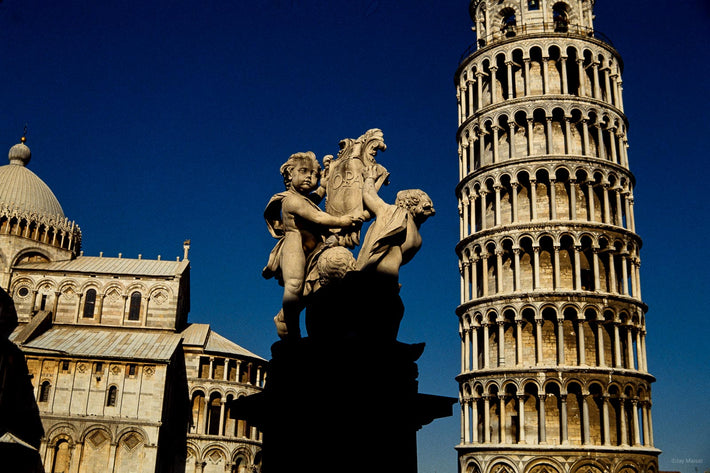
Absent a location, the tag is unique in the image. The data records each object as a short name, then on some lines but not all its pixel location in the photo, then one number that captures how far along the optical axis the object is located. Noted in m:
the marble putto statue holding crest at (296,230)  6.42
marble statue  6.29
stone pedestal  5.73
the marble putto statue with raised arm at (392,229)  6.26
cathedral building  43.91
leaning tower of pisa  36.41
